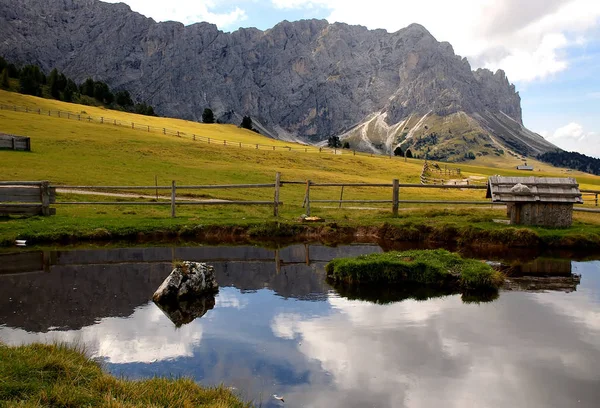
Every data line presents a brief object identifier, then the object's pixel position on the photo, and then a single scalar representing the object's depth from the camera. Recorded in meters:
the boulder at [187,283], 13.68
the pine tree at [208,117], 193.25
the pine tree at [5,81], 142.60
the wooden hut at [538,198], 22.73
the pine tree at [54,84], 156.15
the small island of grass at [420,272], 15.11
